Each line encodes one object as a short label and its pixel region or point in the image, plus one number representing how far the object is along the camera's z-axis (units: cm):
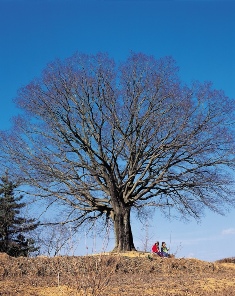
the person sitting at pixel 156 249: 1588
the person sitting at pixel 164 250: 1610
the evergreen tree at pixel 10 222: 2691
